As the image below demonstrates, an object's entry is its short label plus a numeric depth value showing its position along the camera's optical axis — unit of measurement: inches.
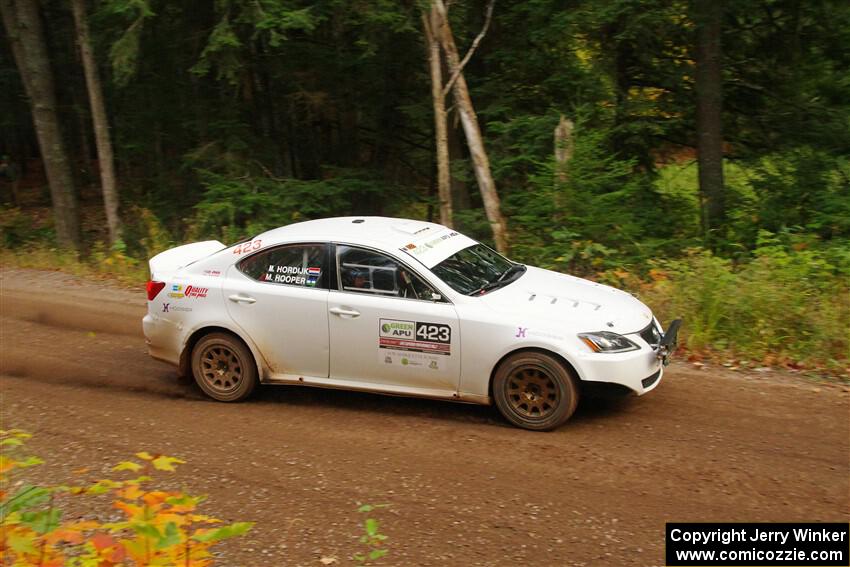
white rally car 256.2
